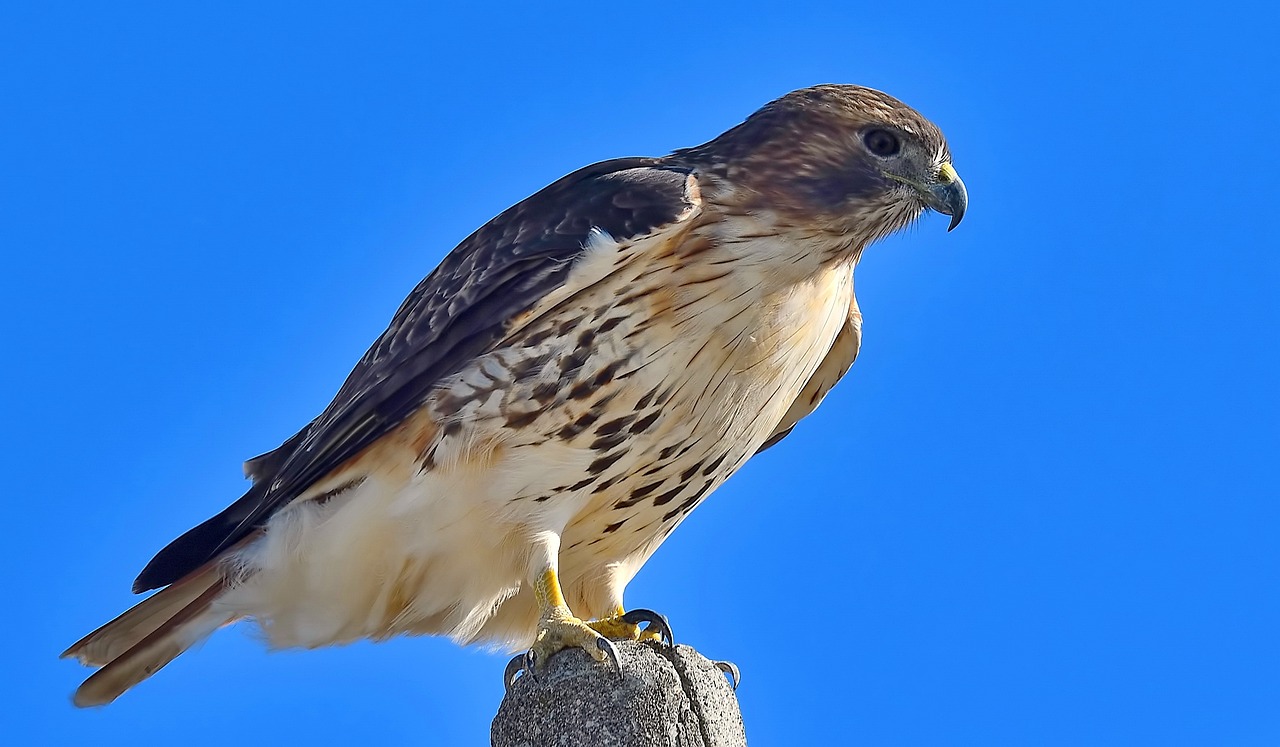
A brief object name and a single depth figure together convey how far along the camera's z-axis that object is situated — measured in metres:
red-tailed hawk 9.15
